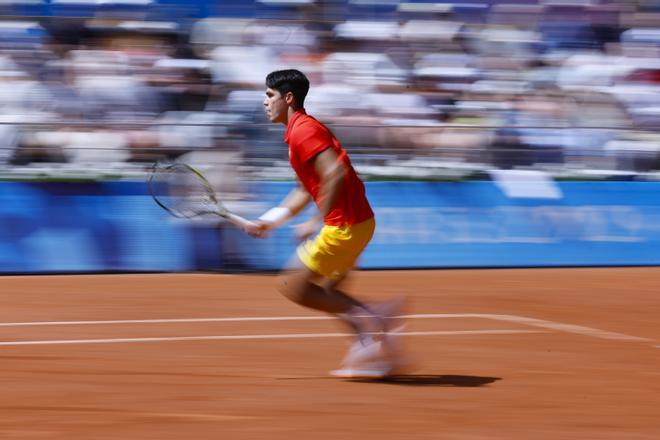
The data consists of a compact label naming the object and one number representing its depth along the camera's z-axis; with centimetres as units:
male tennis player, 1401
